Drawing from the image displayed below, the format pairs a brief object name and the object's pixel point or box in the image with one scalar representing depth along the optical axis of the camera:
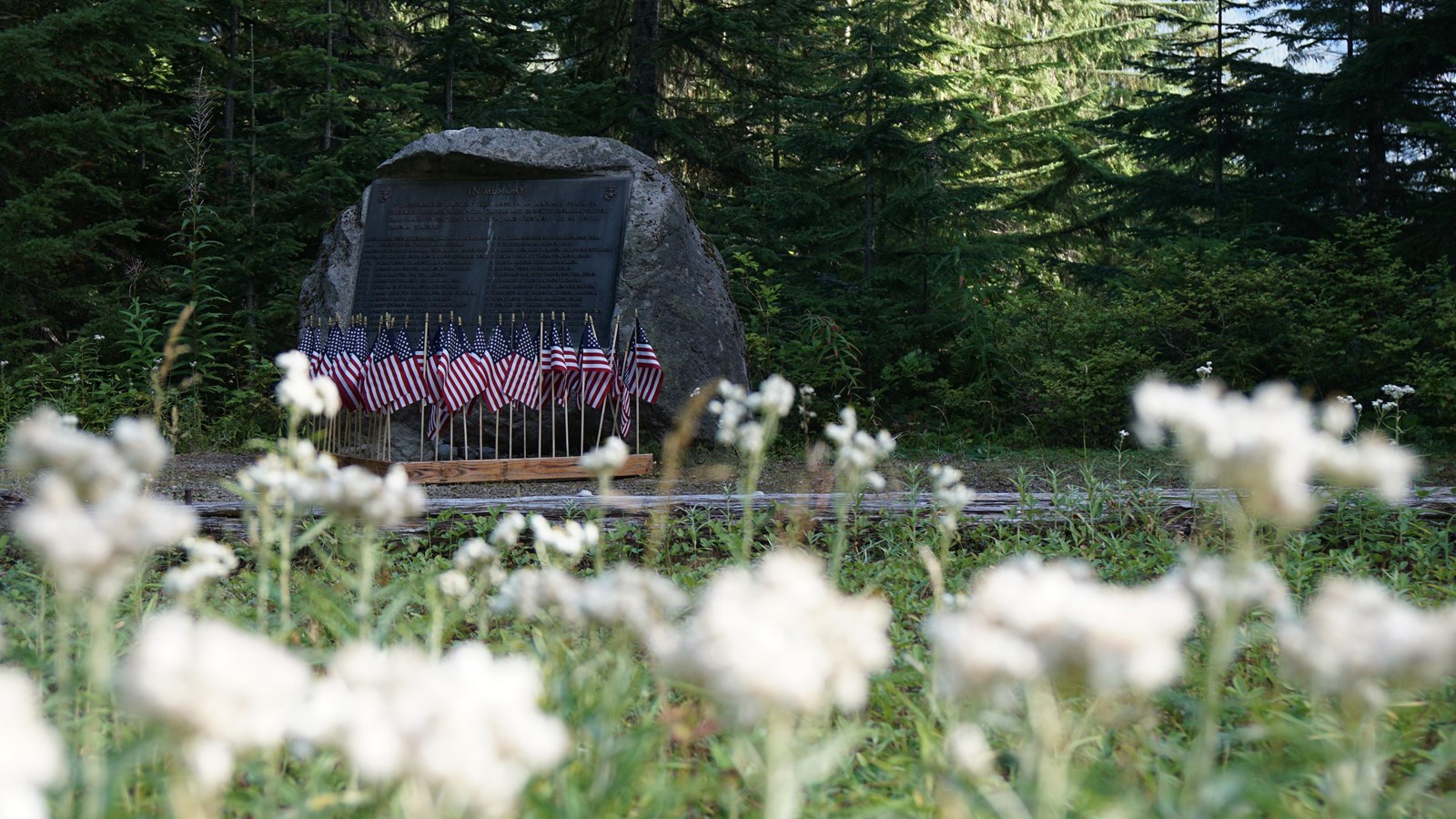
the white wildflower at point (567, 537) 1.94
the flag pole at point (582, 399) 6.81
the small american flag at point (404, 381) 6.64
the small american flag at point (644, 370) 6.75
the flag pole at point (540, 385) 6.83
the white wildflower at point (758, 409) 2.05
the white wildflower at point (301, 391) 1.79
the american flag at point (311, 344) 6.93
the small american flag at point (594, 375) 6.73
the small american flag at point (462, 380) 6.57
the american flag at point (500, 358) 6.67
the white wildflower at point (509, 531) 1.99
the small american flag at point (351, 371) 6.65
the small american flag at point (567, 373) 6.74
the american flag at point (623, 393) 6.93
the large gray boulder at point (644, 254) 7.36
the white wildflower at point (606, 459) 1.94
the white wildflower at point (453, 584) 1.97
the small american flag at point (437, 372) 6.58
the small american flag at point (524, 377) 6.70
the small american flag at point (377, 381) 6.62
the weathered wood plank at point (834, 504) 4.70
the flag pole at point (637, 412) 6.77
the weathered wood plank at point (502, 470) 6.33
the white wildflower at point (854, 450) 2.06
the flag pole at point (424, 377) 6.69
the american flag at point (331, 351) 6.69
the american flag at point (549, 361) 6.77
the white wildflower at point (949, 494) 2.23
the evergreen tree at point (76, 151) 8.97
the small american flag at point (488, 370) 6.65
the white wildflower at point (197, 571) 1.77
